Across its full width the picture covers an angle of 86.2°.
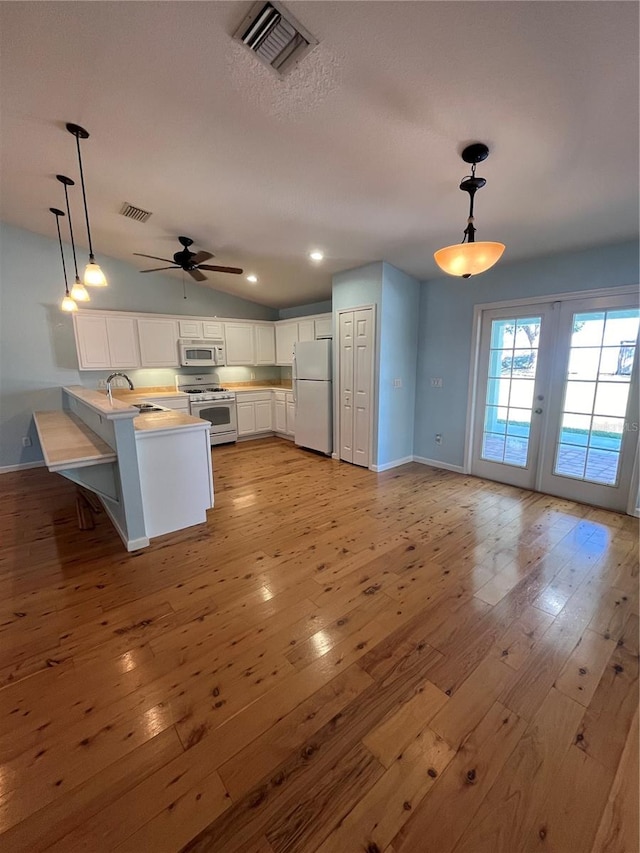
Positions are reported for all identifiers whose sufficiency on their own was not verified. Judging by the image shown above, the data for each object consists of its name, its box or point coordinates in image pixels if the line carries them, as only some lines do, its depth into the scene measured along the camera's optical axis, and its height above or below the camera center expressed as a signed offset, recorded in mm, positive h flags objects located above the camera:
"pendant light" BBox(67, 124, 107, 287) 2488 +688
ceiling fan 3684 +1175
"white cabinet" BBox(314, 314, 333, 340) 5375 +663
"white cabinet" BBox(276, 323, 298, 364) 6059 +504
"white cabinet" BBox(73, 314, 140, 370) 4656 +390
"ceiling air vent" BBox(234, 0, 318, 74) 1443 +1478
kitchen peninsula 2500 -731
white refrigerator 4922 -372
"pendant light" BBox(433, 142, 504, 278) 1771 +584
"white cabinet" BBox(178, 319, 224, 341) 5438 +640
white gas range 5383 -549
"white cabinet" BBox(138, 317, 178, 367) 5102 +408
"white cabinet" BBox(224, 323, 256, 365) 5926 +449
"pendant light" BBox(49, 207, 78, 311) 3504 +670
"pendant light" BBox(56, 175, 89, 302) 2991 +701
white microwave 5457 +254
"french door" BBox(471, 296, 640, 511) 3111 -315
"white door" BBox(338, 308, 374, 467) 4305 -181
